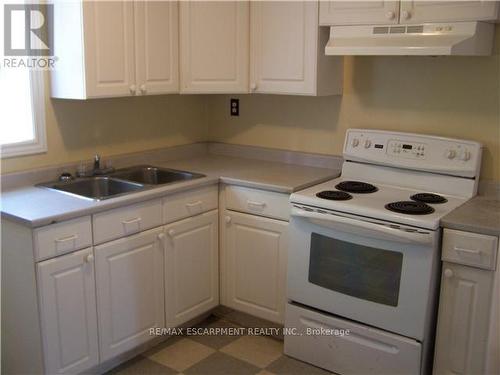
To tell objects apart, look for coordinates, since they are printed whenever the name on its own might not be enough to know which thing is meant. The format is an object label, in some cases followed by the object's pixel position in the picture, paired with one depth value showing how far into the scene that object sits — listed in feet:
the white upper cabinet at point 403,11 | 8.04
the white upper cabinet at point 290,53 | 9.80
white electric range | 8.13
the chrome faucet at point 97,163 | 10.20
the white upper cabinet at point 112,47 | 8.94
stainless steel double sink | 9.67
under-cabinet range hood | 8.12
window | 9.17
